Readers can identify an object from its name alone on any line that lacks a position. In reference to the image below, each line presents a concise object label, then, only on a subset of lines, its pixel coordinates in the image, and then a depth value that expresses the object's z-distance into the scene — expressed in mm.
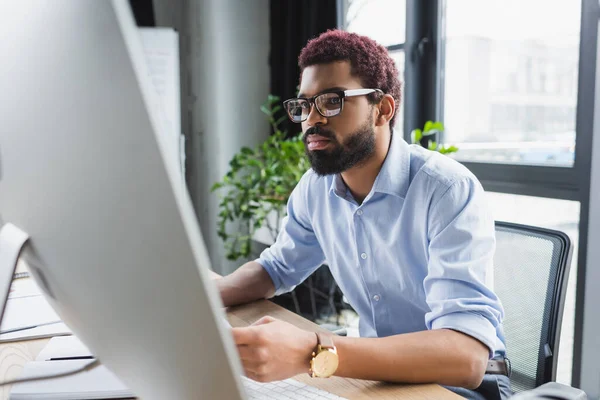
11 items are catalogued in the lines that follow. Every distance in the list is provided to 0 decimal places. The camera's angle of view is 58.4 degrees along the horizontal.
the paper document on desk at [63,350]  864
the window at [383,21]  2891
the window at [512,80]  2096
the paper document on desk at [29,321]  984
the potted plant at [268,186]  2680
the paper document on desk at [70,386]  713
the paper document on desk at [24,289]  1246
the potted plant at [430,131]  2142
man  819
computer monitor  293
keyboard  760
